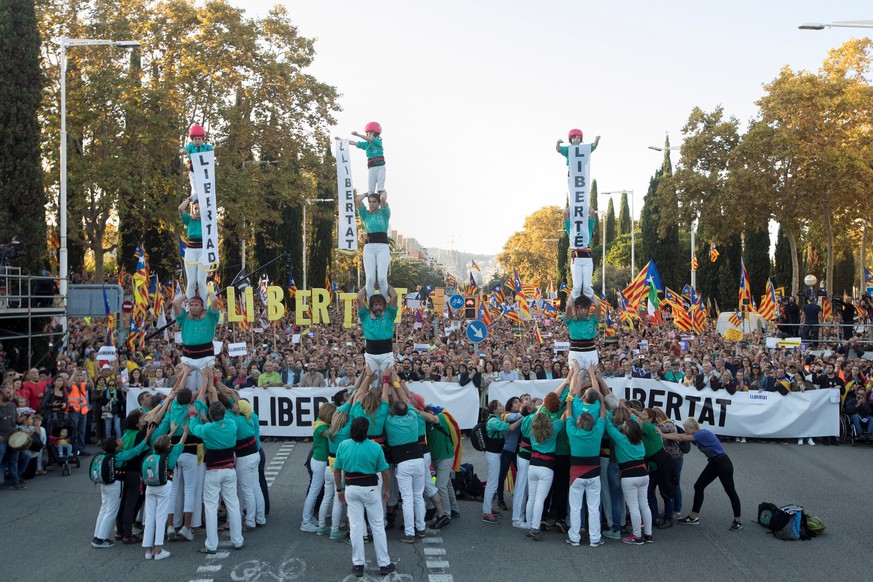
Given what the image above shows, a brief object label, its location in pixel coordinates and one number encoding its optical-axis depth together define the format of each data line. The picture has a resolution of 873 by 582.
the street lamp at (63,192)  21.45
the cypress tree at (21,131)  22.02
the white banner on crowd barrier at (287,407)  17.27
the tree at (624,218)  91.50
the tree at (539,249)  98.31
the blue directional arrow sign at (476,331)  20.48
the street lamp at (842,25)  15.66
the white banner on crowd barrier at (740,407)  17.19
